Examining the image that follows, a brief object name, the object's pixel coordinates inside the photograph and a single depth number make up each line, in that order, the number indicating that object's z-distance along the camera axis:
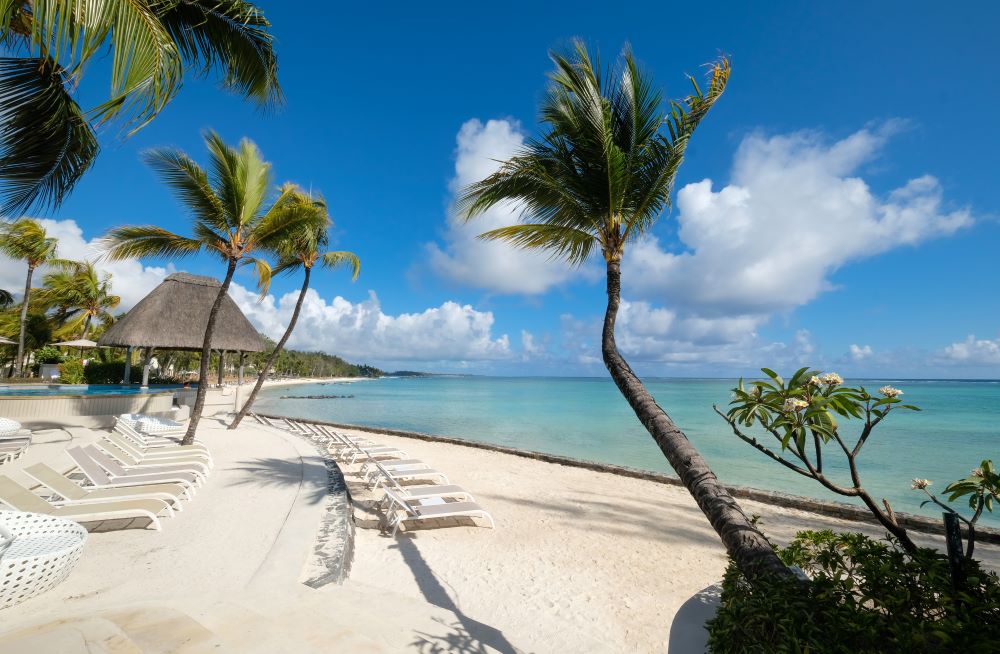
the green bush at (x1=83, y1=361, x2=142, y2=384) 16.88
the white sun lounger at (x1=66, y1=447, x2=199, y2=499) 4.89
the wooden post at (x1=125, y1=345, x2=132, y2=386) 14.63
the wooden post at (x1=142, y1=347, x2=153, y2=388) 13.73
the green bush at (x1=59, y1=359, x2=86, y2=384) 16.83
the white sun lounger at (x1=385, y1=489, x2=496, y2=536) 5.15
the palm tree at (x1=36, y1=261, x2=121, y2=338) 25.86
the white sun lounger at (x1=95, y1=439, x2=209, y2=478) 5.65
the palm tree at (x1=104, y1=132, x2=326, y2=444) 7.77
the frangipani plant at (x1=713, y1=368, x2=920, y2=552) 1.89
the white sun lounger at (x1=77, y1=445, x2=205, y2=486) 5.26
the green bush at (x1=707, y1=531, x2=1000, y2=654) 1.53
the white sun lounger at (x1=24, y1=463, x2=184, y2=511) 4.22
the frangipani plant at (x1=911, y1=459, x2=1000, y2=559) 1.60
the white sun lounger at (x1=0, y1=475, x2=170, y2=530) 3.46
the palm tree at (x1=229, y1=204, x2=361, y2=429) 11.16
